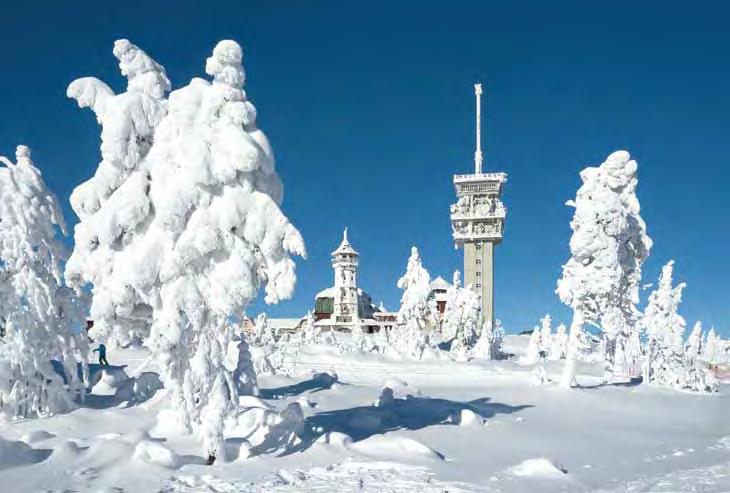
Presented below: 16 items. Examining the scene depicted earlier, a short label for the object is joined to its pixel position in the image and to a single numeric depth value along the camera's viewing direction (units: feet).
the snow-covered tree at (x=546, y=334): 213.36
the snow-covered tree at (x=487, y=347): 174.09
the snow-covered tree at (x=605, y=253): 102.99
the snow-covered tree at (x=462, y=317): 194.70
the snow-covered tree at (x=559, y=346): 183.03
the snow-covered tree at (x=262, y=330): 181.52
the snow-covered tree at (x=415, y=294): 195.52
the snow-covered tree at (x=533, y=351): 163.84
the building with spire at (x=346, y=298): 286.46
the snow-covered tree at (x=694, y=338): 108.06
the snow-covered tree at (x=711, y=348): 254.47
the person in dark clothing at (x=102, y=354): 90.37
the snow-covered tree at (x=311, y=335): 186.07
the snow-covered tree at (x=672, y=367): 107.34
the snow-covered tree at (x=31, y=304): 54.24
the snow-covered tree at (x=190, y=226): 46.88
